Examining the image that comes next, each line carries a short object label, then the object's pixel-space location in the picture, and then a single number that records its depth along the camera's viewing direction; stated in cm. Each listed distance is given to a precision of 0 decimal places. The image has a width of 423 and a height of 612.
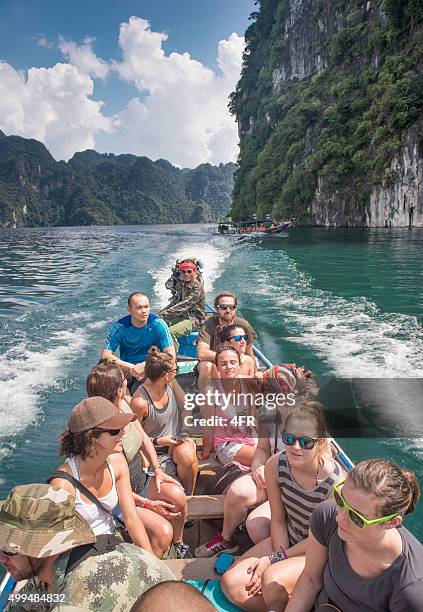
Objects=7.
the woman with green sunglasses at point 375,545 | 154
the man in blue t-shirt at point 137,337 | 461
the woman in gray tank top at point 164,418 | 318
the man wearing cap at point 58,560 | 145
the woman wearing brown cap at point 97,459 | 205
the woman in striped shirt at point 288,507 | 215
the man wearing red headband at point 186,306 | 643
